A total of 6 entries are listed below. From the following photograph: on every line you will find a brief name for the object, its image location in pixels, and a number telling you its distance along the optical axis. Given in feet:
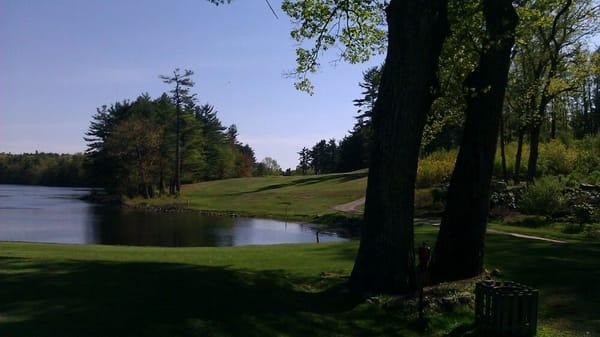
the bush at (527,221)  88.48
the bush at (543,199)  93.56
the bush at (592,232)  74.64
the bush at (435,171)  143.22
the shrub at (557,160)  129.39
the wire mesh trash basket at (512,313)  29.09
